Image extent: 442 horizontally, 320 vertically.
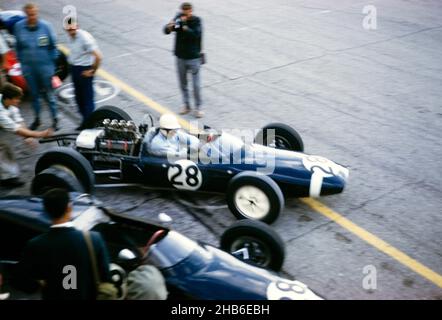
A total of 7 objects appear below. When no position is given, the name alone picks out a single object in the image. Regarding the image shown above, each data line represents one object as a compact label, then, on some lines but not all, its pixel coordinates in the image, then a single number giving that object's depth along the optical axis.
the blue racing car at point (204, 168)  5.55
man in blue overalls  7.00
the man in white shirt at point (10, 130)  5.96
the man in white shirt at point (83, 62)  7.04
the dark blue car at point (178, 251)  4.09
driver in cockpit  6.03
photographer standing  7.69
